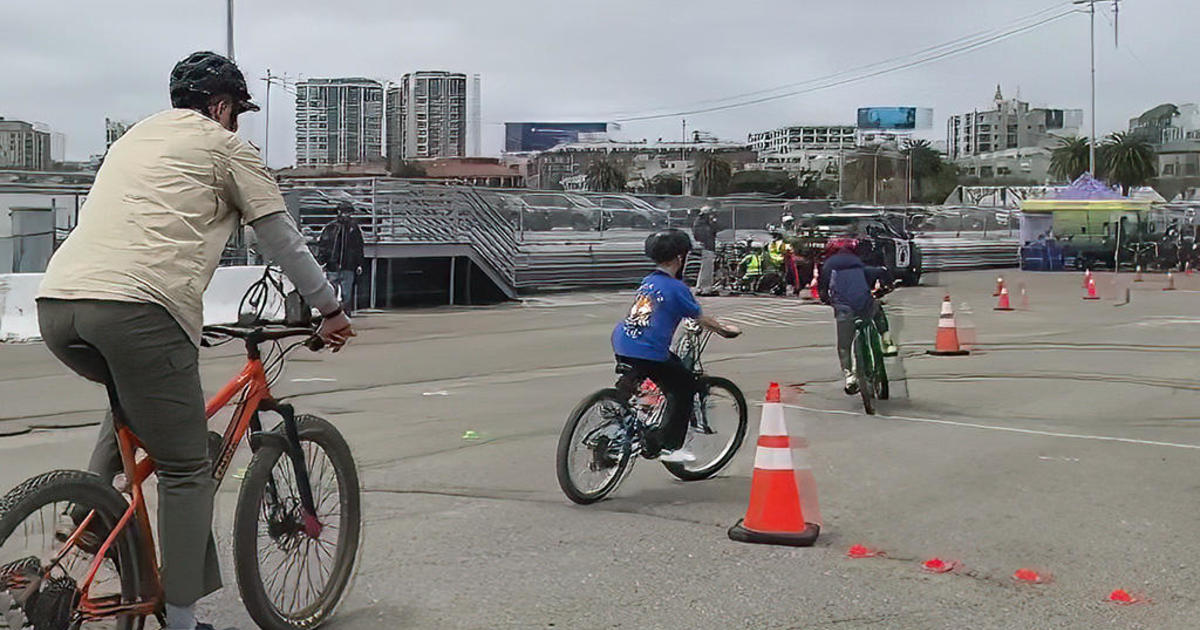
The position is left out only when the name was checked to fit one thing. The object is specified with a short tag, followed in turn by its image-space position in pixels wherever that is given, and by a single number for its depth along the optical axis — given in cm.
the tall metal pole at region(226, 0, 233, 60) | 3114
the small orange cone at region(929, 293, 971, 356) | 1583
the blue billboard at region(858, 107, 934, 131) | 9938
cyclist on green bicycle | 1144
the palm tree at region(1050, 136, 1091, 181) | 7706
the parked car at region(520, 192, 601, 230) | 3161
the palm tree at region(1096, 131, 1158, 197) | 7231
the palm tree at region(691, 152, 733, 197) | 8331
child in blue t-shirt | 741
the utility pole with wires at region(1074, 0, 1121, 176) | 6406
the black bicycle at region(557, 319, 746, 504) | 709
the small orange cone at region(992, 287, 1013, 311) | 2408
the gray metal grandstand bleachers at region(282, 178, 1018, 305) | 2444
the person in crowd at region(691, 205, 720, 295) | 2861
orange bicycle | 365
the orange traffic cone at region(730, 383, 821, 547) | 630
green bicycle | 1097
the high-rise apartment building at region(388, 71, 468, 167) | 6498
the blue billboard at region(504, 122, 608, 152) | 11569
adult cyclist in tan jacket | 370
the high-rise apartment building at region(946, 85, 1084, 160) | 9506
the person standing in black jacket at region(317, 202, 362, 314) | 2130
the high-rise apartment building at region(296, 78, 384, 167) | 5644
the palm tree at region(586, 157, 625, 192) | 8138
